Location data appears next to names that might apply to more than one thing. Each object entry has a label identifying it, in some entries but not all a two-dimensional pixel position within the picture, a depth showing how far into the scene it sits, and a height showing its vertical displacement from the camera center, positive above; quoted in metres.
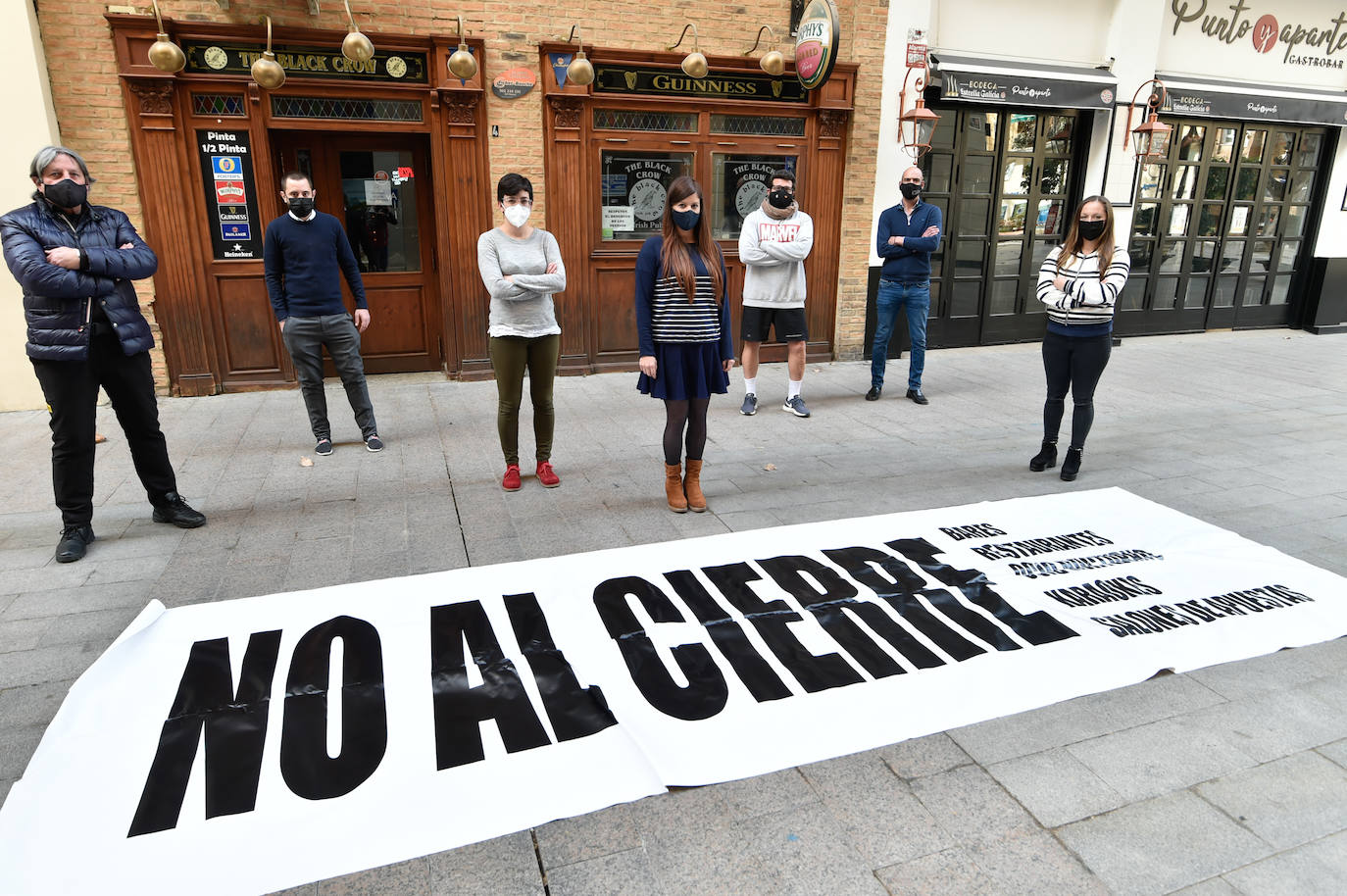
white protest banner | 2.60 -1.83
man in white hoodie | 7.36 -0.52
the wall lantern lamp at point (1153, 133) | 10.85 +1.10
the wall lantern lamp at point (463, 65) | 7.55 +1.34
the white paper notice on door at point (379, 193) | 8.73 +0.23
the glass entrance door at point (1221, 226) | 12.20 -0.11
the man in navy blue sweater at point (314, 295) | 6.10 -0.59
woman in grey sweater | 5.25 -0.57
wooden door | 8.52 -0.08
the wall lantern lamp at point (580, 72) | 8.18 +1.39
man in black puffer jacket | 4.24 -0.53
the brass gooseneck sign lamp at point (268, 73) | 6.92 +1.16
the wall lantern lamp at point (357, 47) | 7.23 +1.44
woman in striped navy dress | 4.96 -0.61
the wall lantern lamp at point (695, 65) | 8.39 +1.50
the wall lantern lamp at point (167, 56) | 6.84 +1.28
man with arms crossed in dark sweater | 8.08 -0.48
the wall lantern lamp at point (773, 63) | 8.70 +1.58
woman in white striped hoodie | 5.65 -0.64
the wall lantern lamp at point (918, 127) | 9.41 +1.03
